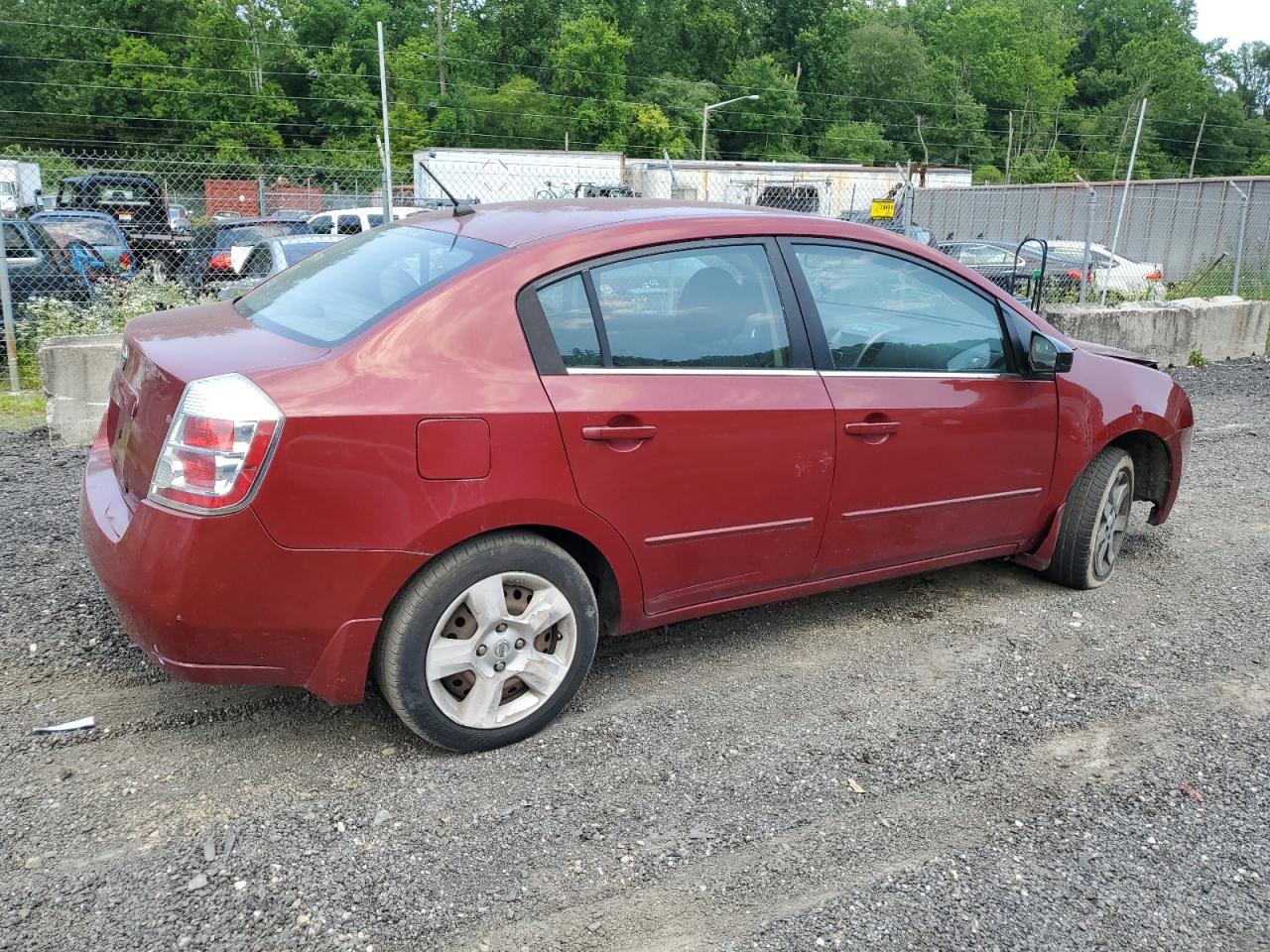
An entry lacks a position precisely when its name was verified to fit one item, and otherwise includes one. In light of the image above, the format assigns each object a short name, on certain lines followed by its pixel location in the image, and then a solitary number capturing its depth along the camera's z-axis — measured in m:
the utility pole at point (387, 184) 8.34
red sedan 2.85
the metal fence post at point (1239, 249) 12.50
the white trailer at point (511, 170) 26.86
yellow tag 12.59
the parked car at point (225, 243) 13.80
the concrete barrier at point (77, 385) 6.64
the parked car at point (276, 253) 10.84
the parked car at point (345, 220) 18.46
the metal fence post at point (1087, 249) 10.04
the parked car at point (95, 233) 13.27
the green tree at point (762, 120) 65.88
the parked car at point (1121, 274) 13.69
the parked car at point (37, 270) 10.18
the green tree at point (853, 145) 68.50
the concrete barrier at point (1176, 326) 10.48
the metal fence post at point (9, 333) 8.03
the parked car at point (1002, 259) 16.41
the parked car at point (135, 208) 15.99
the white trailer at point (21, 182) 28.00
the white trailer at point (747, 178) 27.35
